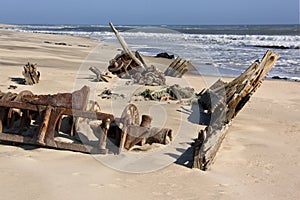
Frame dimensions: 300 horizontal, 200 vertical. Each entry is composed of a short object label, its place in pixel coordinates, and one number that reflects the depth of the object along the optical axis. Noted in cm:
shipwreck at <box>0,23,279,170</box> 451
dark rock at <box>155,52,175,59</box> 2020
